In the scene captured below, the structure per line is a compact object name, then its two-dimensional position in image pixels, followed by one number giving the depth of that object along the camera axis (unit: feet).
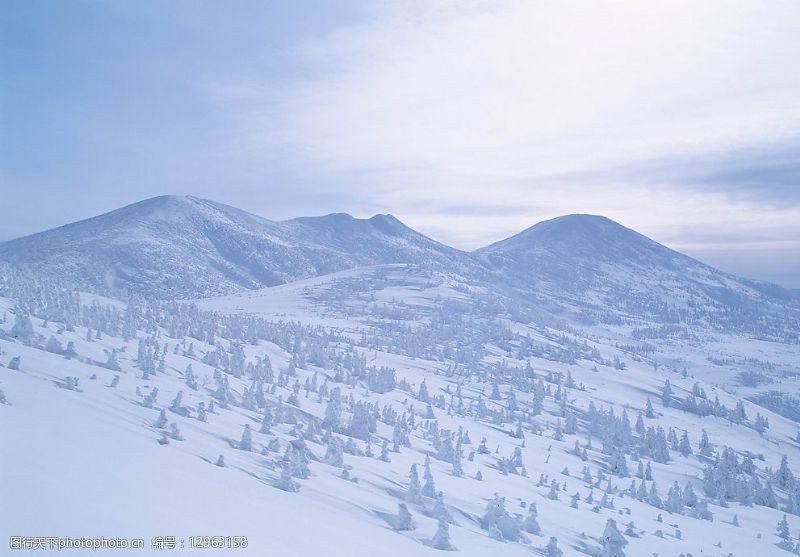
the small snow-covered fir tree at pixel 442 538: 70.37
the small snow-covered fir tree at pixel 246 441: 92.89
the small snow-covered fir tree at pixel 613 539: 91.41
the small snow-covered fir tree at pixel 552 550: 83.67
